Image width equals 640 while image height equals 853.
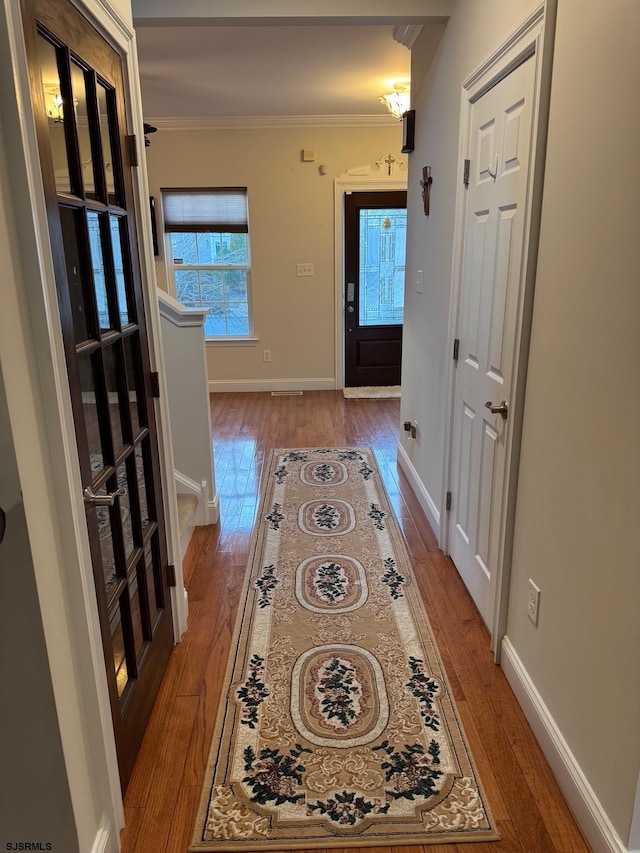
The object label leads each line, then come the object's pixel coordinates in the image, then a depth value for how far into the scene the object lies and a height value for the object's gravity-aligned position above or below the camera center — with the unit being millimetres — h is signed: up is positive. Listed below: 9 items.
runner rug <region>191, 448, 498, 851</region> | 1579 -1452
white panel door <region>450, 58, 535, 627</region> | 1957 -198
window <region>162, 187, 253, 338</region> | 5969 +116
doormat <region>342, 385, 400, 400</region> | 6175 -1345
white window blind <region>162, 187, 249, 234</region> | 5941 +540
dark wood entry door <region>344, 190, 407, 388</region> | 6043 -230
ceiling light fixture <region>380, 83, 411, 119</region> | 4426 +1197
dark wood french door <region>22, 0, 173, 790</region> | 1312 -180
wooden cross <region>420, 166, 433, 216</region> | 3186 +421
